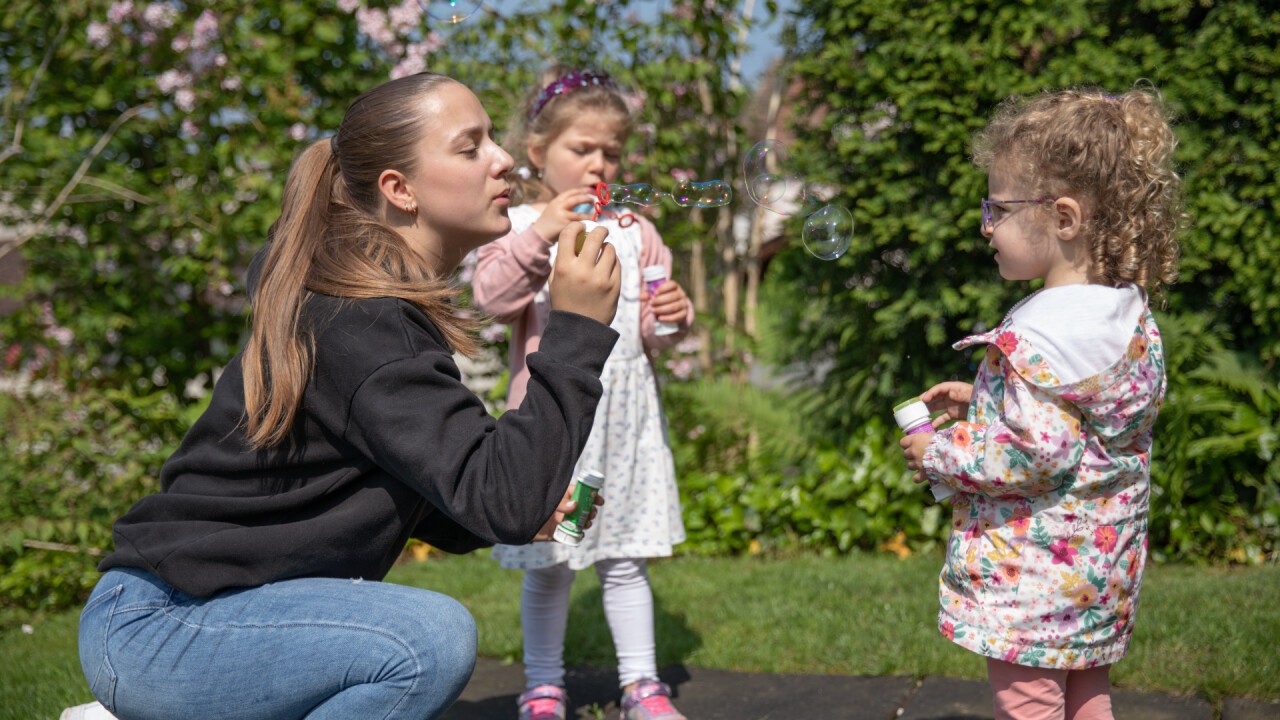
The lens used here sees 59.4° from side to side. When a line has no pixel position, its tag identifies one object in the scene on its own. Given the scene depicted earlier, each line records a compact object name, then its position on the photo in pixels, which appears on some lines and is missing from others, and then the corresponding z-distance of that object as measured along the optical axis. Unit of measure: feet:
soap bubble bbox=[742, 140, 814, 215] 10.39
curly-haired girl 7.08
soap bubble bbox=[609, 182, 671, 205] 9.21
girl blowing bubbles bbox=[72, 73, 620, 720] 6.39
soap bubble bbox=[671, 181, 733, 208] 10.38
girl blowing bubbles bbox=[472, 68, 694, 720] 9.94
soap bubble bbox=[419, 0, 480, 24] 10.61
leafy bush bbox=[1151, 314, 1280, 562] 13.50
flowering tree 18.42
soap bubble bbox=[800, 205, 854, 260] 9.69
